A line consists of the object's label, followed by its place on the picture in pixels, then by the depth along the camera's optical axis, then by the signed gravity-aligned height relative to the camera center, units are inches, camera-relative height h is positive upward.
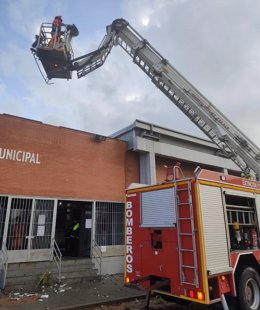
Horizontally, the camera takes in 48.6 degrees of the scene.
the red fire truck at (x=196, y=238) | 224.5 +3.1
